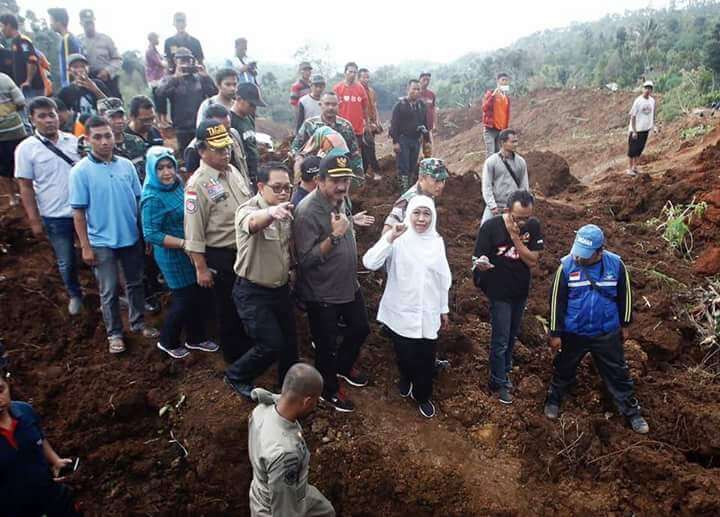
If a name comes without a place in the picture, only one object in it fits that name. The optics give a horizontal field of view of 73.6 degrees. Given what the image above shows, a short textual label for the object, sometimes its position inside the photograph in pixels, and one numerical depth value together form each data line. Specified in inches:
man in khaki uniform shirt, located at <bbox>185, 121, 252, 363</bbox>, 135.3
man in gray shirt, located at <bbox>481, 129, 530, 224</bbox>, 206.8
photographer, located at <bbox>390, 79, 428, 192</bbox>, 282.7
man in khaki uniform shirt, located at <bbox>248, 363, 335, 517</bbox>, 91.4
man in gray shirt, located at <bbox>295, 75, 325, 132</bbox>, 254.4
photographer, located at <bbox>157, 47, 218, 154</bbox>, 223.9
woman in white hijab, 137.1
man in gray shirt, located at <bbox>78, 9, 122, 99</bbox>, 287.9
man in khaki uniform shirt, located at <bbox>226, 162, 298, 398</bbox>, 121.8
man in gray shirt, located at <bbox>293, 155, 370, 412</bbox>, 128.6
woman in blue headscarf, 143.7
